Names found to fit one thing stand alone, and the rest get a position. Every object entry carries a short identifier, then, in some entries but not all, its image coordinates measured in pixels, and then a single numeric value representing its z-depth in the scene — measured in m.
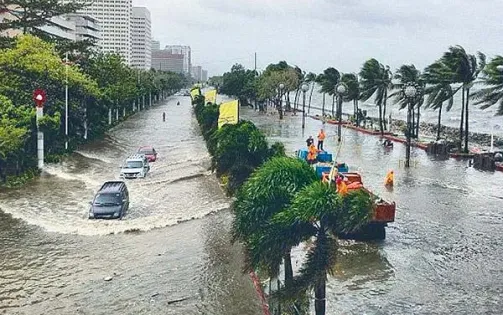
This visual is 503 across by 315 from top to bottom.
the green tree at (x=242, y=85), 101.04
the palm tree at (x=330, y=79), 78.31
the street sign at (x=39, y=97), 31.69
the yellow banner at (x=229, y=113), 27.19
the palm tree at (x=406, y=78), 49.43
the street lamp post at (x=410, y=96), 30.61
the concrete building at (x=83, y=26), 116.62
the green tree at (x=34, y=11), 44.03
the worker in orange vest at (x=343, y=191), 9.44
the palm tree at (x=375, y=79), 56.72
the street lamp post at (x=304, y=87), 54.88
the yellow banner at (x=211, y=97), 55.80
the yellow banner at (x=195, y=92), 84.20
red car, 36.75
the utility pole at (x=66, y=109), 38.69
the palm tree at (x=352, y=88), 64.24
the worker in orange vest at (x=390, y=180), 26.80
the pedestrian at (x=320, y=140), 37.88
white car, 30.31
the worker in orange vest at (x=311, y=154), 29.45
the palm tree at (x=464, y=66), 39.50
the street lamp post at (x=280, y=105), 74.28
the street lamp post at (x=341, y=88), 37.56
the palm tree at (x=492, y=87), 30.36
